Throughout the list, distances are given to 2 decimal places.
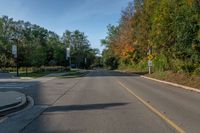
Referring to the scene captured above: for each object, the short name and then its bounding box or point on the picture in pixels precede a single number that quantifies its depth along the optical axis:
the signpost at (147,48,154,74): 22.58
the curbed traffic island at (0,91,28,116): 6.00
